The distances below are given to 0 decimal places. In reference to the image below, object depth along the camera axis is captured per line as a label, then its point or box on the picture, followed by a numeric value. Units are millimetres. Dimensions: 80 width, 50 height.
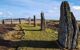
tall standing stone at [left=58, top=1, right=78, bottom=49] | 5863
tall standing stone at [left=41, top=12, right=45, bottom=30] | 10684
